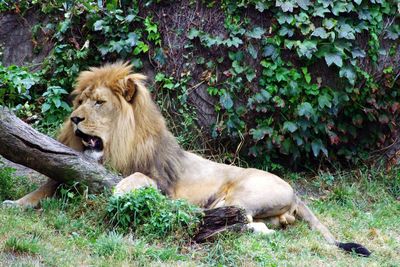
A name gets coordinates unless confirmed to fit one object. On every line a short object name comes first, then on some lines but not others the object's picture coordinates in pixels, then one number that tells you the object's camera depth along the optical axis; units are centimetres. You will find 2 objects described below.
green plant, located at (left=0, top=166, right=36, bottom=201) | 1195
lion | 1170
